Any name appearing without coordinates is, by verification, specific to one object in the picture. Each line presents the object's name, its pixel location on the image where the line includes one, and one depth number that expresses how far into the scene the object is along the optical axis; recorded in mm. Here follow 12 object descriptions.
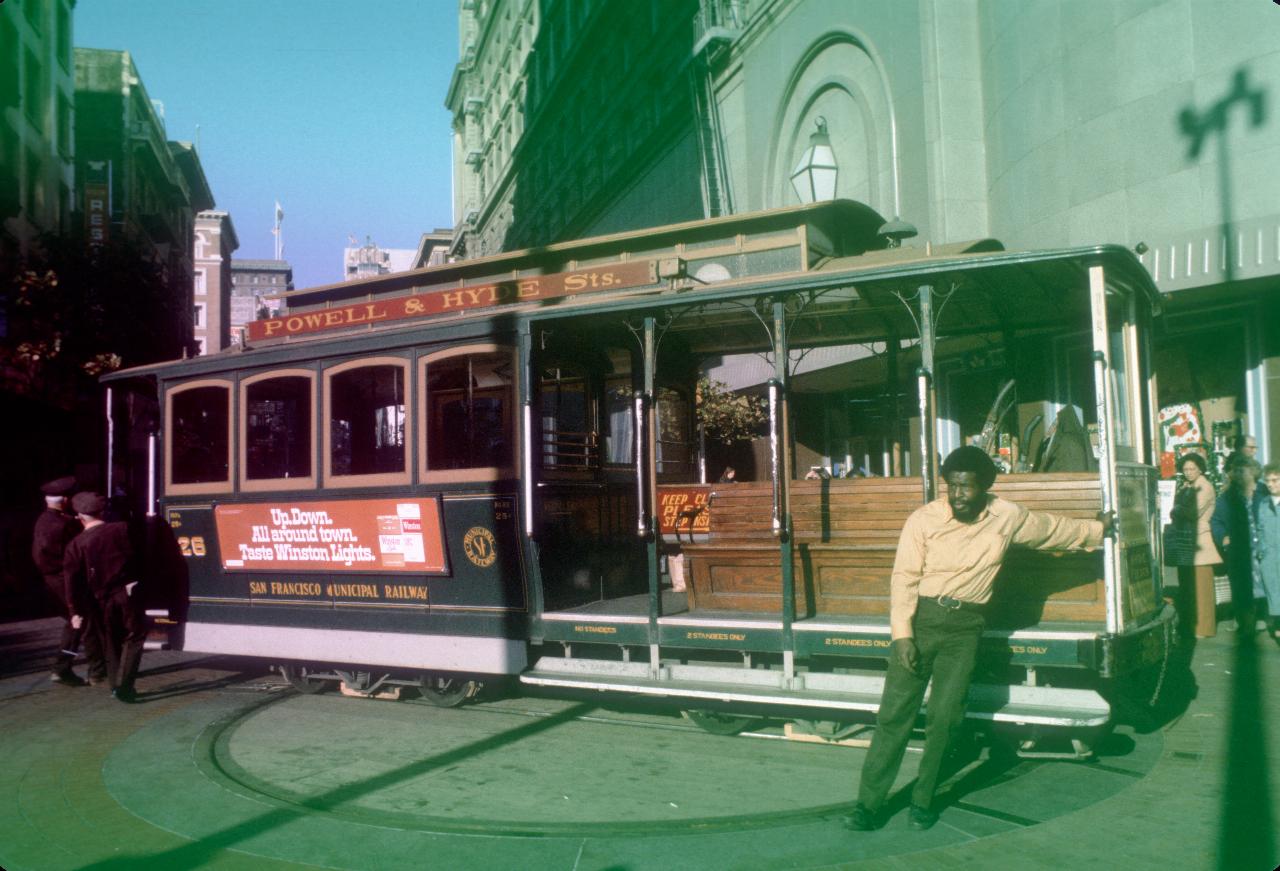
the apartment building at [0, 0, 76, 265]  24406
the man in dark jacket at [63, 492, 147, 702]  8789
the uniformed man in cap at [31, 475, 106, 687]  9461
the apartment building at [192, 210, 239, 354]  68750
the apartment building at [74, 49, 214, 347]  38212
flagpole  97000
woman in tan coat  9727
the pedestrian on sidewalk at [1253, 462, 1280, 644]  9531
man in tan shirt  5070
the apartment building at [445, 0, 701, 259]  23562
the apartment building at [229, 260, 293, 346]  97500
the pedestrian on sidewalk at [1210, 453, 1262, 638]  9945
